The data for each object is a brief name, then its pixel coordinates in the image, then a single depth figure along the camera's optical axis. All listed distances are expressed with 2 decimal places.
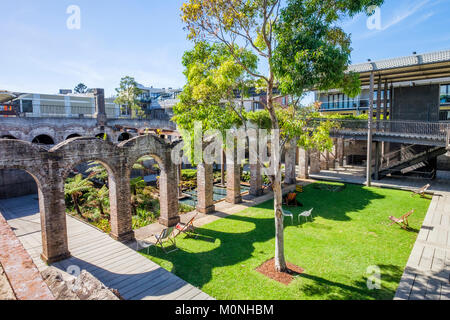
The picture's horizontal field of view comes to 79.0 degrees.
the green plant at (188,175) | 24.61
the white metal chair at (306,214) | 13.71
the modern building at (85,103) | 42.97
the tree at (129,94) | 44.44
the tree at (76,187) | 14.91
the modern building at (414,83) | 19.05
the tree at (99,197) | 15.77
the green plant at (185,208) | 17.01
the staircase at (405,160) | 21.61
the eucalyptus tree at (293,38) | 8.11
